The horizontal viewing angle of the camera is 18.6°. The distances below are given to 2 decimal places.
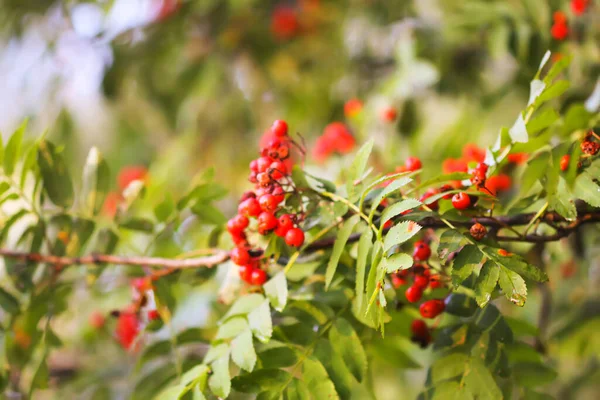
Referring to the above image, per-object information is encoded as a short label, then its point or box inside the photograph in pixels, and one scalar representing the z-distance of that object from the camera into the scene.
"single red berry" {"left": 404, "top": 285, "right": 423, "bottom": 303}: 0.96
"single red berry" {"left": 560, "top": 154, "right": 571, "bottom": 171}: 0.97
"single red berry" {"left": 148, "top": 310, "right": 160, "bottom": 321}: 1.06
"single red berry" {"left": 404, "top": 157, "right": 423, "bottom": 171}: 1.01
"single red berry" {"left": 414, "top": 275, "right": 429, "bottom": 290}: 0.96
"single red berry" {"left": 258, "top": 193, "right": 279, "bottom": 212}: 0.96
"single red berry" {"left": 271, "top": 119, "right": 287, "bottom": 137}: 1.00
